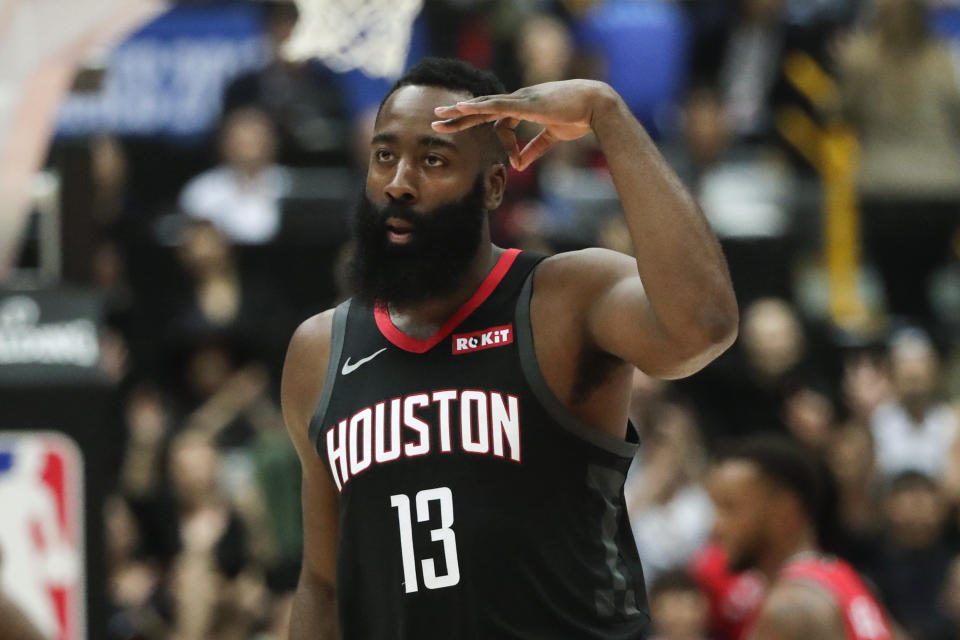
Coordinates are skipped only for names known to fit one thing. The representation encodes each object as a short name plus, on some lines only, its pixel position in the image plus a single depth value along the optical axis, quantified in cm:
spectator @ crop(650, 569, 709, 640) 1637
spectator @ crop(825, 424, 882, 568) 1919
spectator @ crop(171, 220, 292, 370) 1998
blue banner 2373
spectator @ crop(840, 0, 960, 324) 2331
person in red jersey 1065
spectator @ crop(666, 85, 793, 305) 2216
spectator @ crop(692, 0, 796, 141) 2500
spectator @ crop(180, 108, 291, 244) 2133
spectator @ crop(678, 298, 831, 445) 1964
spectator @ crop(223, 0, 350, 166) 2261
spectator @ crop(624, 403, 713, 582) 1823
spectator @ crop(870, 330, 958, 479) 1998
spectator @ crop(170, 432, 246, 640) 1770
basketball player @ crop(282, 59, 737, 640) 655
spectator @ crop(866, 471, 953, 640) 1845
